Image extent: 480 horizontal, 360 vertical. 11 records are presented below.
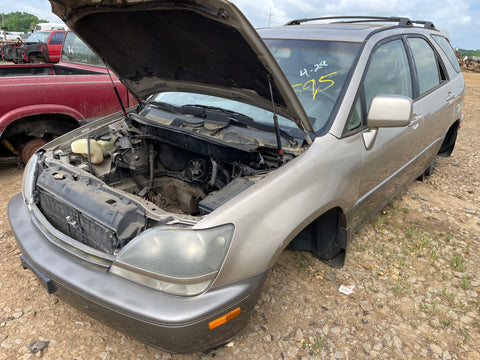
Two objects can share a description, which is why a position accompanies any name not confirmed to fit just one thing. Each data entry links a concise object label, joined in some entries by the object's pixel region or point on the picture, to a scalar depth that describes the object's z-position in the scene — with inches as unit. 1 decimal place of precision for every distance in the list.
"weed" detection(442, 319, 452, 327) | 90.2
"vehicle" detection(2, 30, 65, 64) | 488.4
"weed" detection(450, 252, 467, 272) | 111.5
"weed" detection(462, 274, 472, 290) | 103.3
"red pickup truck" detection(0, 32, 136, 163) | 155.6
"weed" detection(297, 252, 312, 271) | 109.3
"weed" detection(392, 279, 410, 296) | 100.8
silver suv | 63.6
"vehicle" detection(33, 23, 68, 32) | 922.1
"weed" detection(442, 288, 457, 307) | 97.3
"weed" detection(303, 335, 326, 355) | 82.2
